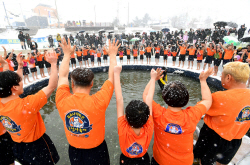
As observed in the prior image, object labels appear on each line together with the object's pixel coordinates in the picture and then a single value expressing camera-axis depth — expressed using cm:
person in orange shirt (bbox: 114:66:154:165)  131
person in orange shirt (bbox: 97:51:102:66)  1193
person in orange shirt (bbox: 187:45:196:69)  1000
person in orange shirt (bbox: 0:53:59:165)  158
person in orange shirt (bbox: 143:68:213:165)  144
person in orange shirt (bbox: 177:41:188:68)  1040
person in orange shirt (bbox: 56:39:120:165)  143
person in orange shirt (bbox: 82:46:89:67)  1155
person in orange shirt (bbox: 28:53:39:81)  839
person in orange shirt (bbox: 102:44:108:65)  1231
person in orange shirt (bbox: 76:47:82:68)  1137
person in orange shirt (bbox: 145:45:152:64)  1199
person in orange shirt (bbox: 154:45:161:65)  1152
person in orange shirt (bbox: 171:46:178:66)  1095
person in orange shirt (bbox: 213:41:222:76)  848
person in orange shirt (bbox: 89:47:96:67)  1171
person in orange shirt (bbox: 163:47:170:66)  1152
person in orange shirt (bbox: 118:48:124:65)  1212
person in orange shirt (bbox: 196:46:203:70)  959
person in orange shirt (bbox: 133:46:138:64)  1225
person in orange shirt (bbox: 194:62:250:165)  163
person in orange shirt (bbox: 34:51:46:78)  906
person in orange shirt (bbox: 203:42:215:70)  907
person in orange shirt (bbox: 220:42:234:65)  805
